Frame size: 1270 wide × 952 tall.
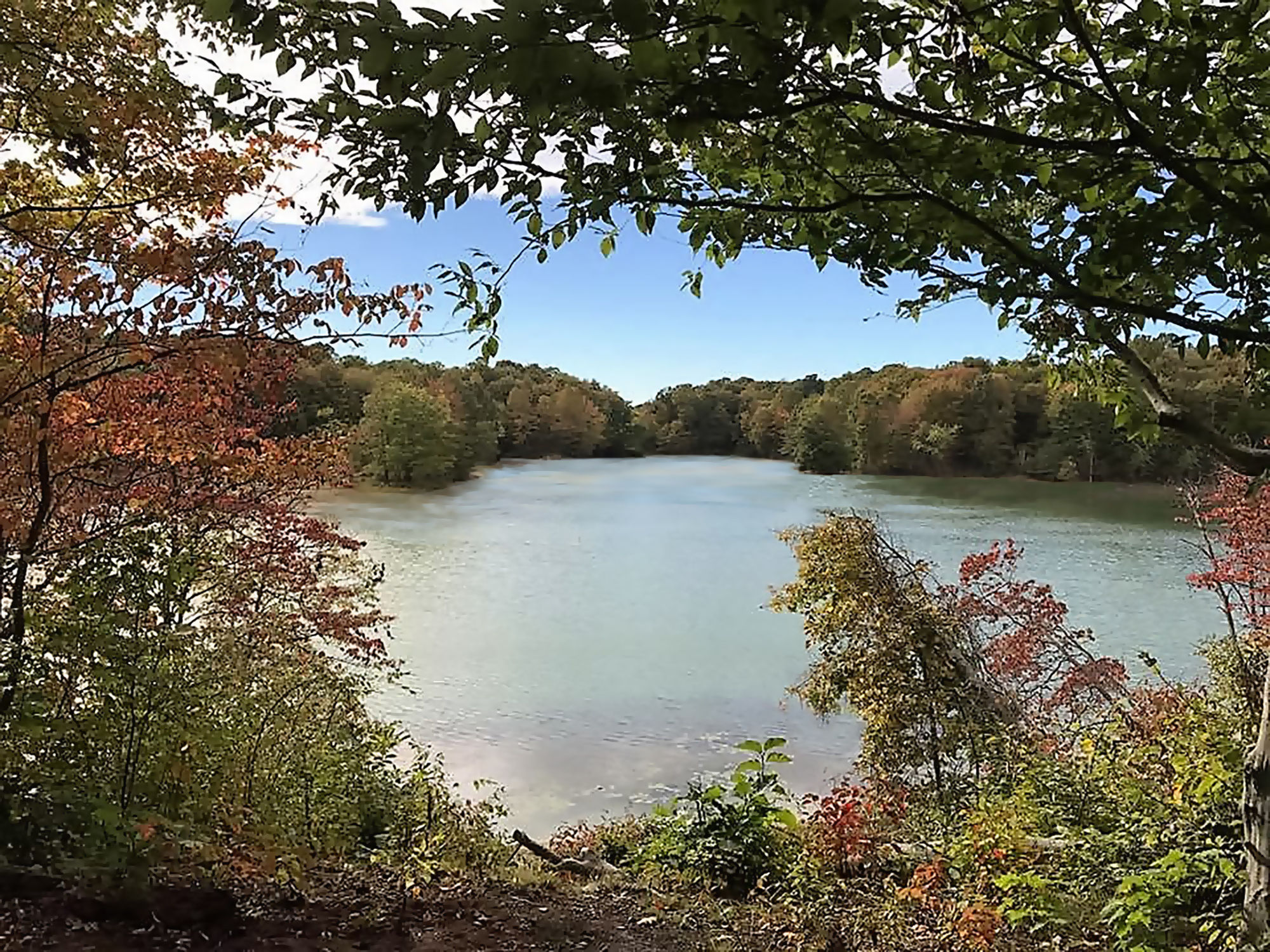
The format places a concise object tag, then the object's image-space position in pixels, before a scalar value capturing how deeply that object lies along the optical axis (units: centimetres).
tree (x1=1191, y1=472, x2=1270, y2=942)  629
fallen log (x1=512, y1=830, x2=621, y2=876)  390
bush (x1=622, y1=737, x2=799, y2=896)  385
